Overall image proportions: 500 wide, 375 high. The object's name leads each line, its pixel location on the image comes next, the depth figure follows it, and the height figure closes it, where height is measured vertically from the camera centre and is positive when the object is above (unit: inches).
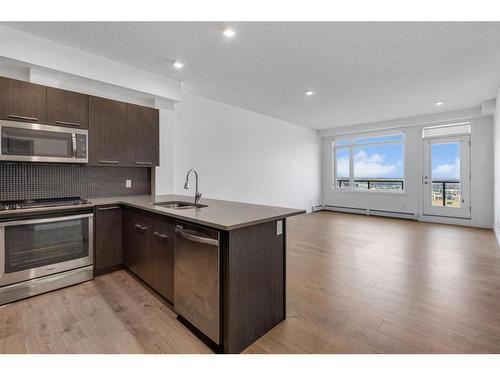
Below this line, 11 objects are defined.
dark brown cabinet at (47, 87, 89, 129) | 104.1 +34.5
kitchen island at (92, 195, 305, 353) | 64.3 -23.8
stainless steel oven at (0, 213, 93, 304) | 89.7 -26.6
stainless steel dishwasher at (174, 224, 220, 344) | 65.5 -26.2
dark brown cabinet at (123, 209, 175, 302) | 86.4 -24.7
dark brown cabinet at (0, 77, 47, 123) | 93.4 +34.0
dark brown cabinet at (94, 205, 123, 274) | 111.9 -23.9
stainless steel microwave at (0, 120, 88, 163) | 93.7 +18.2
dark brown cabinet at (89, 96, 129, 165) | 116.5 +27.2
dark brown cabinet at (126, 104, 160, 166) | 129.8 +27.8
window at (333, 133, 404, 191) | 273.7 +29.1
